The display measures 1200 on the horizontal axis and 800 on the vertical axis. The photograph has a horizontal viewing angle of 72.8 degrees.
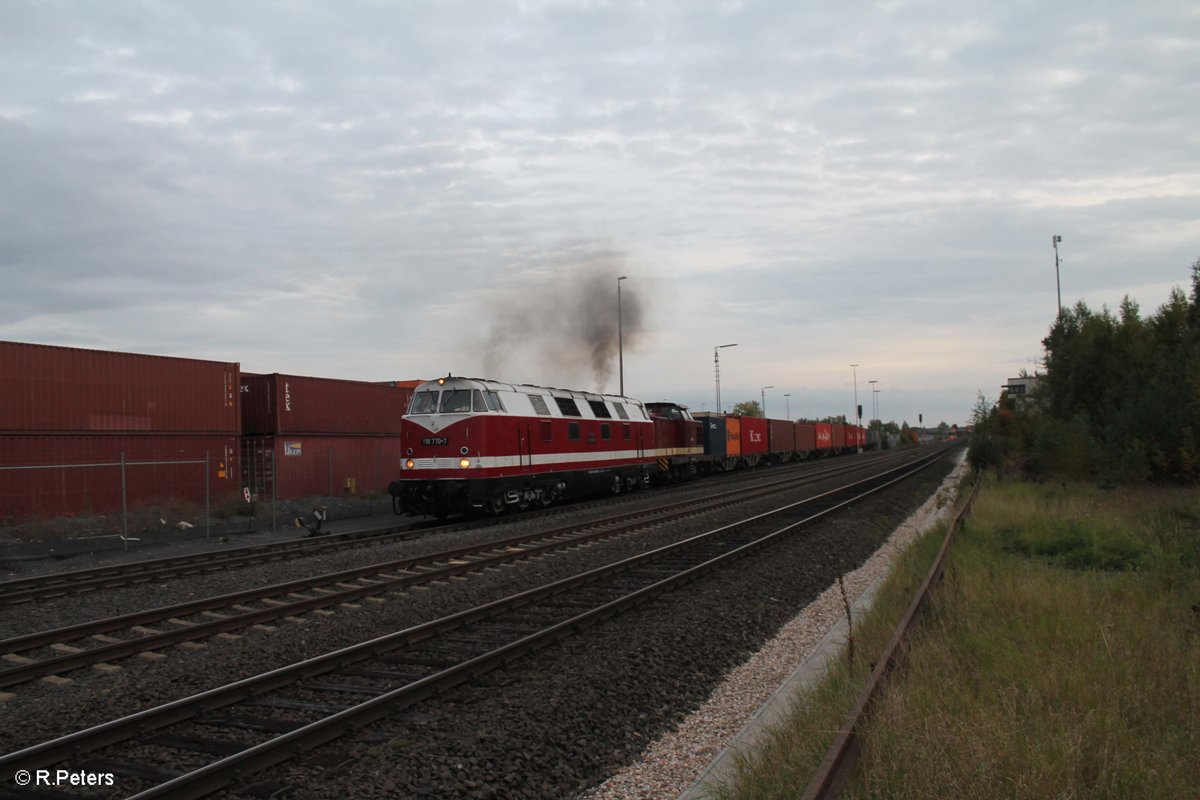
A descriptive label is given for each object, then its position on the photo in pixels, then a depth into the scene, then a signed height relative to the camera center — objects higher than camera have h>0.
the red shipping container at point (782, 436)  55.03 -0.71
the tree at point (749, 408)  116.01 +2.87
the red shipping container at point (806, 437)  62.82 -0.96
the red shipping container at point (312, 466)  27.53 -0.68
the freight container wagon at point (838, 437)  75.50 -1.29
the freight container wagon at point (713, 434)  41.38 -0.22
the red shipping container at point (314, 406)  28.39 +1.50
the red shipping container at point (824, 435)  69.19 -0.92
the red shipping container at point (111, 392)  21.38 +1.84
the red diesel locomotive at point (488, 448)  19.59 -0.24
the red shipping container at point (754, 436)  48.09 -0.52
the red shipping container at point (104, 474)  20.69 -0.53
